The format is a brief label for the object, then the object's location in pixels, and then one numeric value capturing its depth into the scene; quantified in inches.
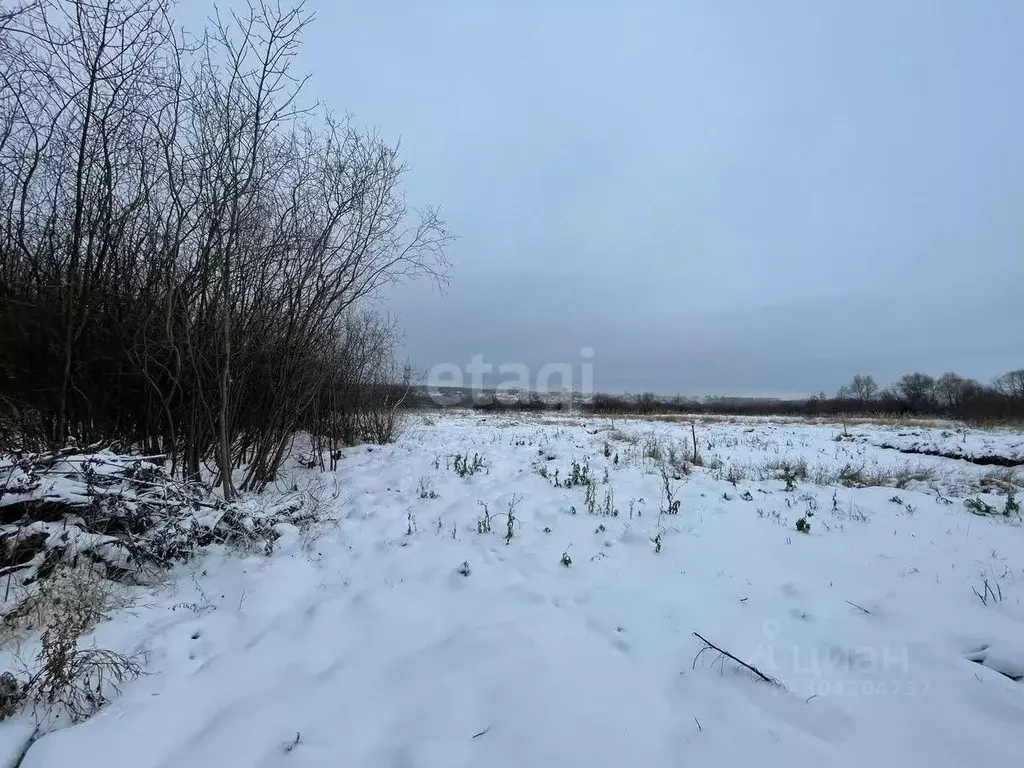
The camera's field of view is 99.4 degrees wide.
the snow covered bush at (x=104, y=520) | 106.3
